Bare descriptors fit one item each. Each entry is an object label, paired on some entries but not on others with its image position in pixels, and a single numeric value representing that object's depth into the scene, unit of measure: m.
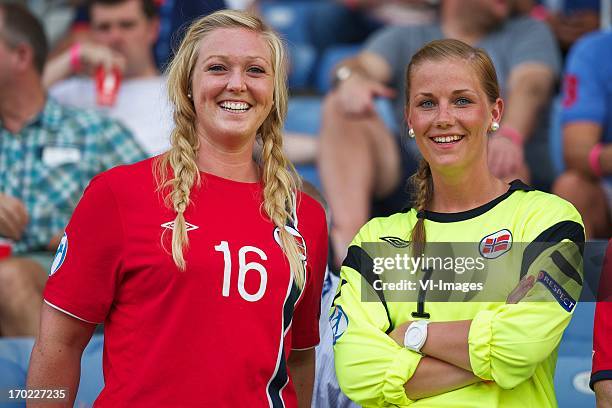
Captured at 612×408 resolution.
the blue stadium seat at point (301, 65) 9.66
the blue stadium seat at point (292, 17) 9.81
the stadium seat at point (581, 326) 4.75
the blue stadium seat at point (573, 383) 5.06
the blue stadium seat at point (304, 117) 9.30
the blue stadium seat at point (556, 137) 8.71
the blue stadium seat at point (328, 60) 9.55
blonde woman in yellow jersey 3.81
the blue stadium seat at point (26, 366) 5.09
